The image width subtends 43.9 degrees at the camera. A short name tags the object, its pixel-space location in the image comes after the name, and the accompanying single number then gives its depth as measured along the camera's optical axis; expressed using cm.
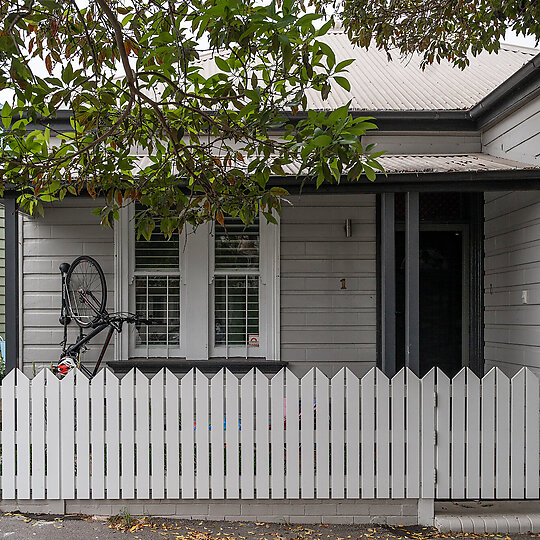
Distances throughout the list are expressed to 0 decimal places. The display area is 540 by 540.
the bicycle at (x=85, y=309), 759
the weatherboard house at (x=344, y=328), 540
